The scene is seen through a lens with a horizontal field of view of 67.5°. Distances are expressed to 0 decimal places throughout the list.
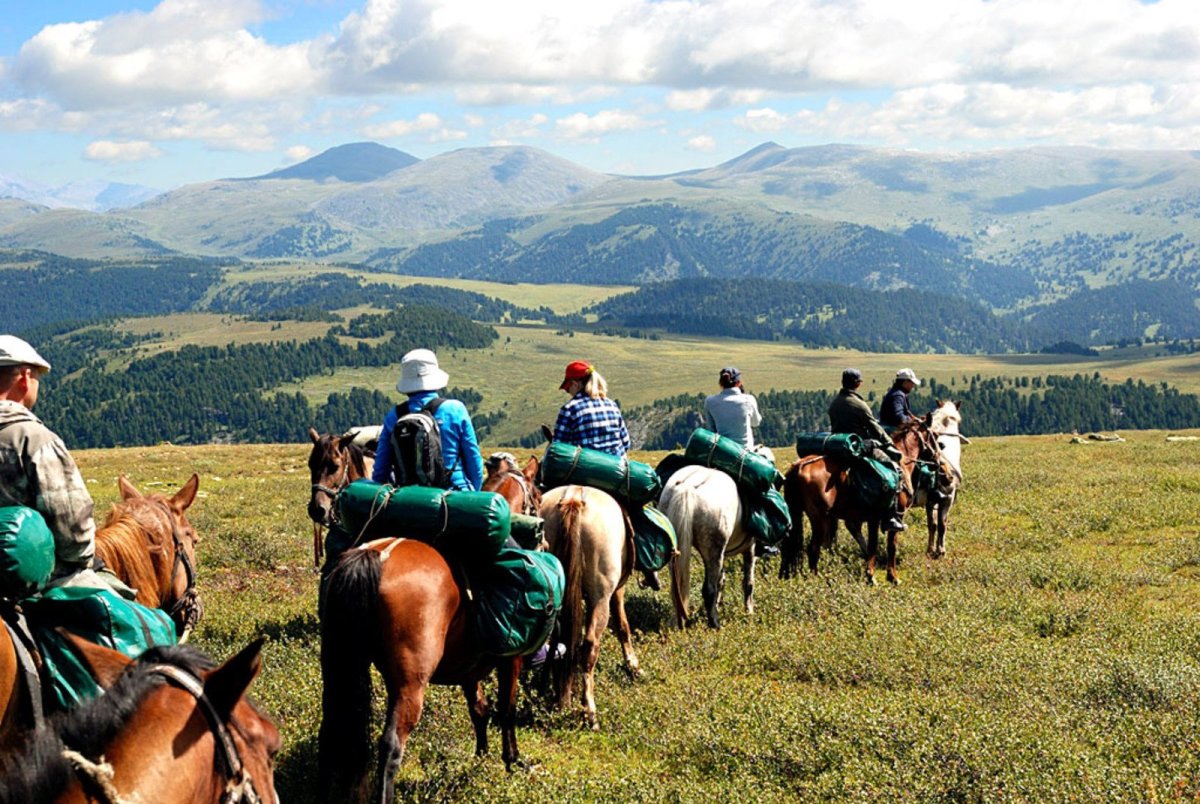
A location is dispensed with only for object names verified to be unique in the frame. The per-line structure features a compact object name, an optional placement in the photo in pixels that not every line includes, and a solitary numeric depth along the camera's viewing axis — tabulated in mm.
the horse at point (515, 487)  10602
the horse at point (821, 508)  17656
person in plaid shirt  12289
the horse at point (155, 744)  3674
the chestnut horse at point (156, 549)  9156
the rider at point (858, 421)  17938
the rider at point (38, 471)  5508
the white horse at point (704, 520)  14602
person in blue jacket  9227
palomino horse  10938
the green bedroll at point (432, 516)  8273
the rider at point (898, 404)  19906
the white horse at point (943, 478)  20125
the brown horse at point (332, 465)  15016
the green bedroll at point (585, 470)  11953
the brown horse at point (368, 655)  7391
